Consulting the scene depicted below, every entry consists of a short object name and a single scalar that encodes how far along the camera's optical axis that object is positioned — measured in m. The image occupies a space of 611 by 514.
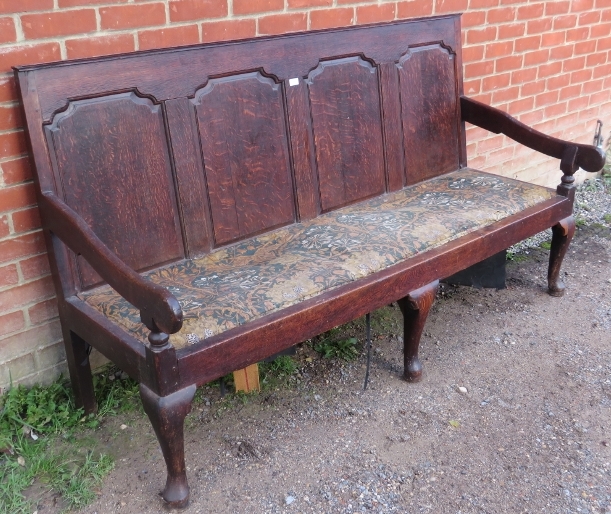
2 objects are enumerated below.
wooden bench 2.23
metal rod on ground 2.84
